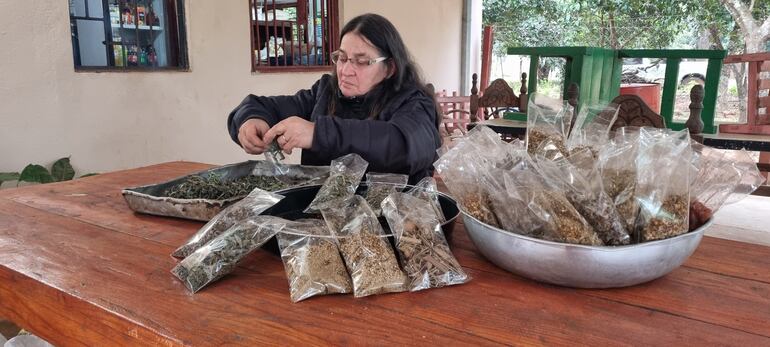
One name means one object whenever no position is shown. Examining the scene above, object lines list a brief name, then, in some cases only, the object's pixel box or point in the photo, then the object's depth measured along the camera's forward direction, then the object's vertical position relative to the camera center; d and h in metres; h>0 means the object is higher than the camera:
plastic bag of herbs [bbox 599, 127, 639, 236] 0.65 -0.14
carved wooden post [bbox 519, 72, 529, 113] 2.54 -0.12
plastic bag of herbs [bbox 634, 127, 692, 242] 0.64 -0.15
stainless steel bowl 0.62 -0.23
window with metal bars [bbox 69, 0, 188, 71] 2.44 +0.18
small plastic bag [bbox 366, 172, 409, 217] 0.89 -0.21
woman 1.20 -0.12
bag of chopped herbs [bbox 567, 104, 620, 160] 0.80 -0.10
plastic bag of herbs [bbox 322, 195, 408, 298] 0.67 -0.24
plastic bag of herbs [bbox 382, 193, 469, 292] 0.69 -0.24
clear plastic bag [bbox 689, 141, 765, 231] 0.69 -0.15
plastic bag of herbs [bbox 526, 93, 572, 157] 0.80 -0.09
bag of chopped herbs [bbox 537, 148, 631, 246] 0.64 -0.16
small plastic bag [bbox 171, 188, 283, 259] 0.80 -0.23
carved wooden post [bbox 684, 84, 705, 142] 1.61 -0.12
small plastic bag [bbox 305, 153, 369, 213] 0.85 -0.20
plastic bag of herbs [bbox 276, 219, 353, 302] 0.67 -0.25
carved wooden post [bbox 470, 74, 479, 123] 2.57 -0.13
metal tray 0.99 -0.25
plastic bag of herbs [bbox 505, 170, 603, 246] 0.63 -0.18
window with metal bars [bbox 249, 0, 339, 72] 3.30 +0.26
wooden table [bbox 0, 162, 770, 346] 0.58 -0.29
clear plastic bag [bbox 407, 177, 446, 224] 0.83 -0.21
